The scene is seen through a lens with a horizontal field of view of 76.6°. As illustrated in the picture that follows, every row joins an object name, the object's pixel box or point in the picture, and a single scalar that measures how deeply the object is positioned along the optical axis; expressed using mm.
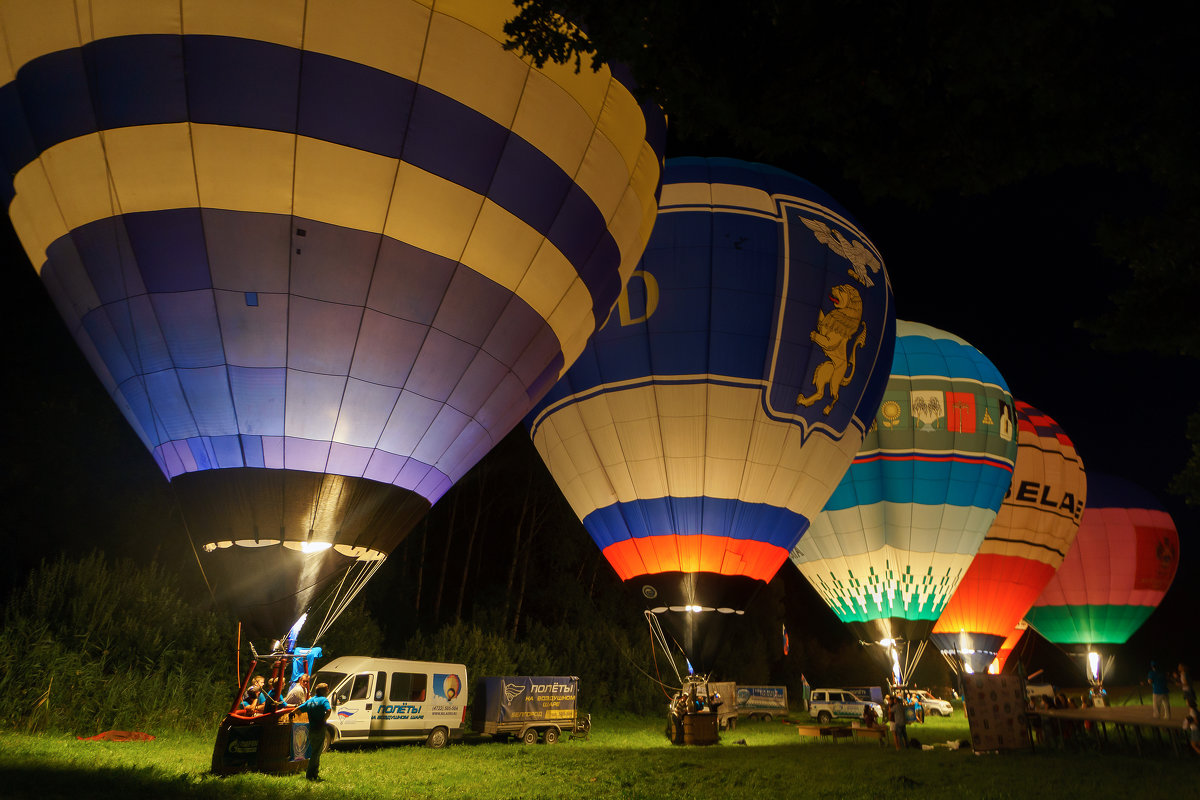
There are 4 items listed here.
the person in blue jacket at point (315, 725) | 6898
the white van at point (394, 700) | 10414
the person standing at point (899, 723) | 11305
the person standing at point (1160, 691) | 10109
